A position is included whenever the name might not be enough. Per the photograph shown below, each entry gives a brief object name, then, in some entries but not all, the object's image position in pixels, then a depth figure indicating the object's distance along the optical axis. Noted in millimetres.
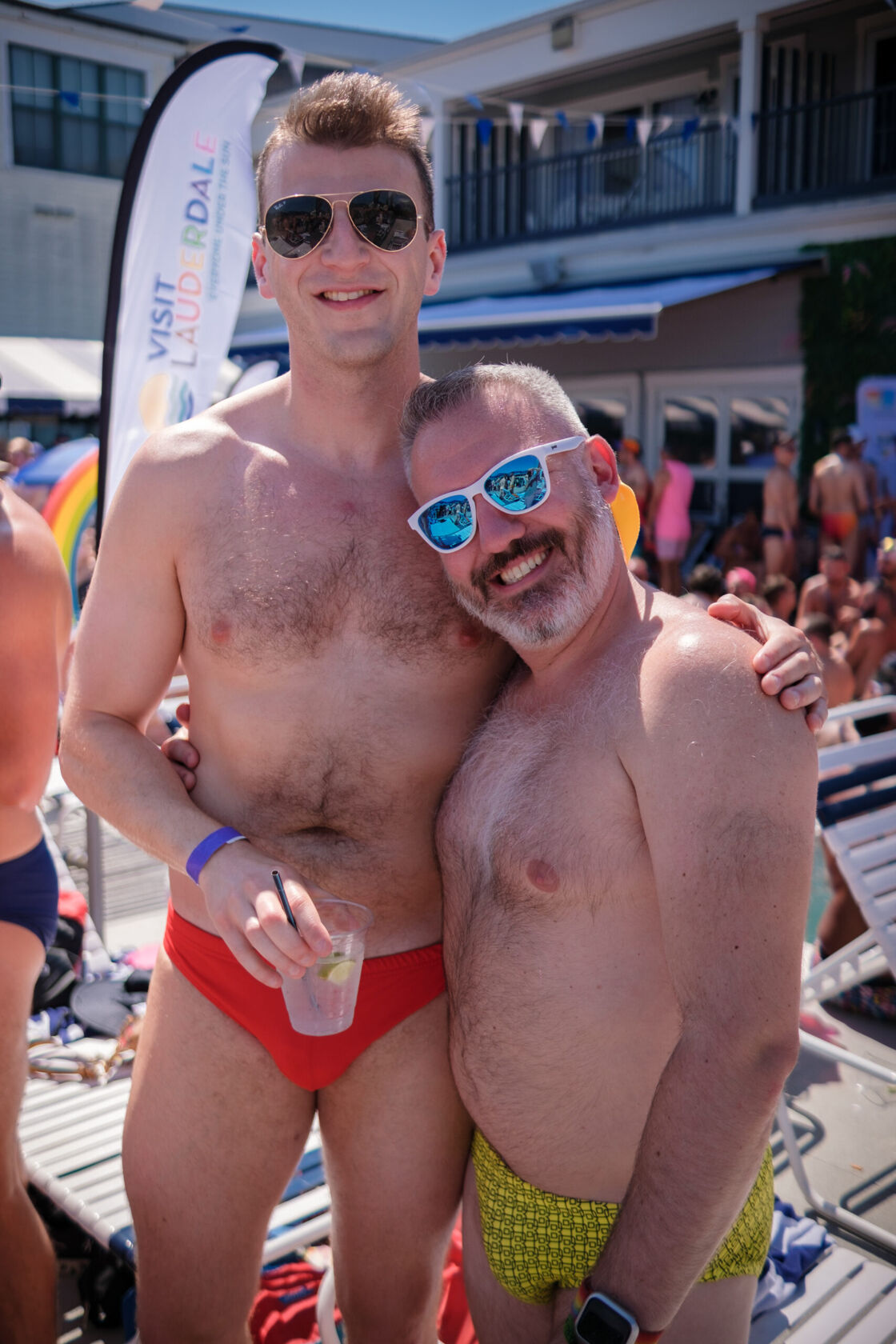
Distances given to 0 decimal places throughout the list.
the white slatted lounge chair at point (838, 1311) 2279
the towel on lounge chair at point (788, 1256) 2385
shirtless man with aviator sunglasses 1976
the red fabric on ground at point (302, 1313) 2609
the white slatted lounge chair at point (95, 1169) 2633
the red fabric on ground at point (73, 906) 4055
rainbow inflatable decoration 7359
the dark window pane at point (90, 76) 22078
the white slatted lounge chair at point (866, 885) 3451
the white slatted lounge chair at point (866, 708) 3990
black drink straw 1537
